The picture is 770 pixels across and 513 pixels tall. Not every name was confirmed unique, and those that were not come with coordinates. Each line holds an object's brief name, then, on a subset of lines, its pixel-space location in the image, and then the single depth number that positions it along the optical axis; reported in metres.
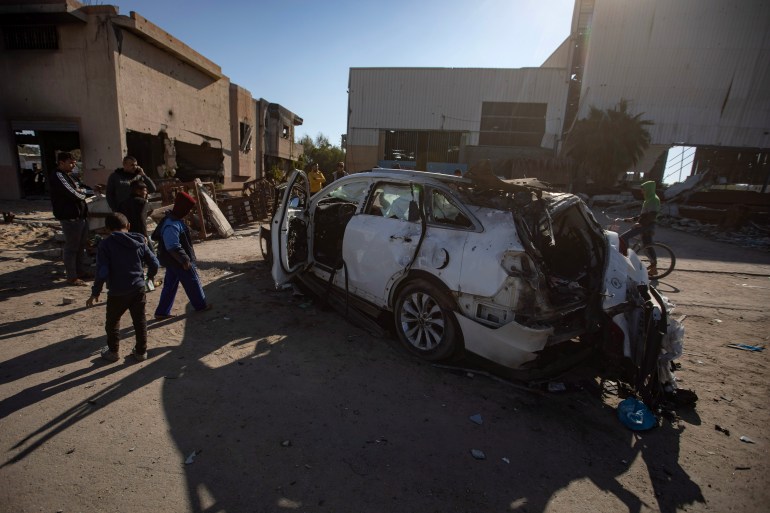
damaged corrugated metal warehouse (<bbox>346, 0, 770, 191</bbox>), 24.69
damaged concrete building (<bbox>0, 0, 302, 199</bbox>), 10.59
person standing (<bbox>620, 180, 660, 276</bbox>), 7.20
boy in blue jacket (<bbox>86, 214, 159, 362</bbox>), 3.30
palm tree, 24.36
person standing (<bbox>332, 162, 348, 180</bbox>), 11.27
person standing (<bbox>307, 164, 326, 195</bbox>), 12.37
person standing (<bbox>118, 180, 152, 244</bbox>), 5.27
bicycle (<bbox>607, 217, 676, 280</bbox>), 7.16
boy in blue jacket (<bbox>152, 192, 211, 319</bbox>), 4.12
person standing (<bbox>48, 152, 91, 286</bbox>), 5.08
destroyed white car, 3.07
